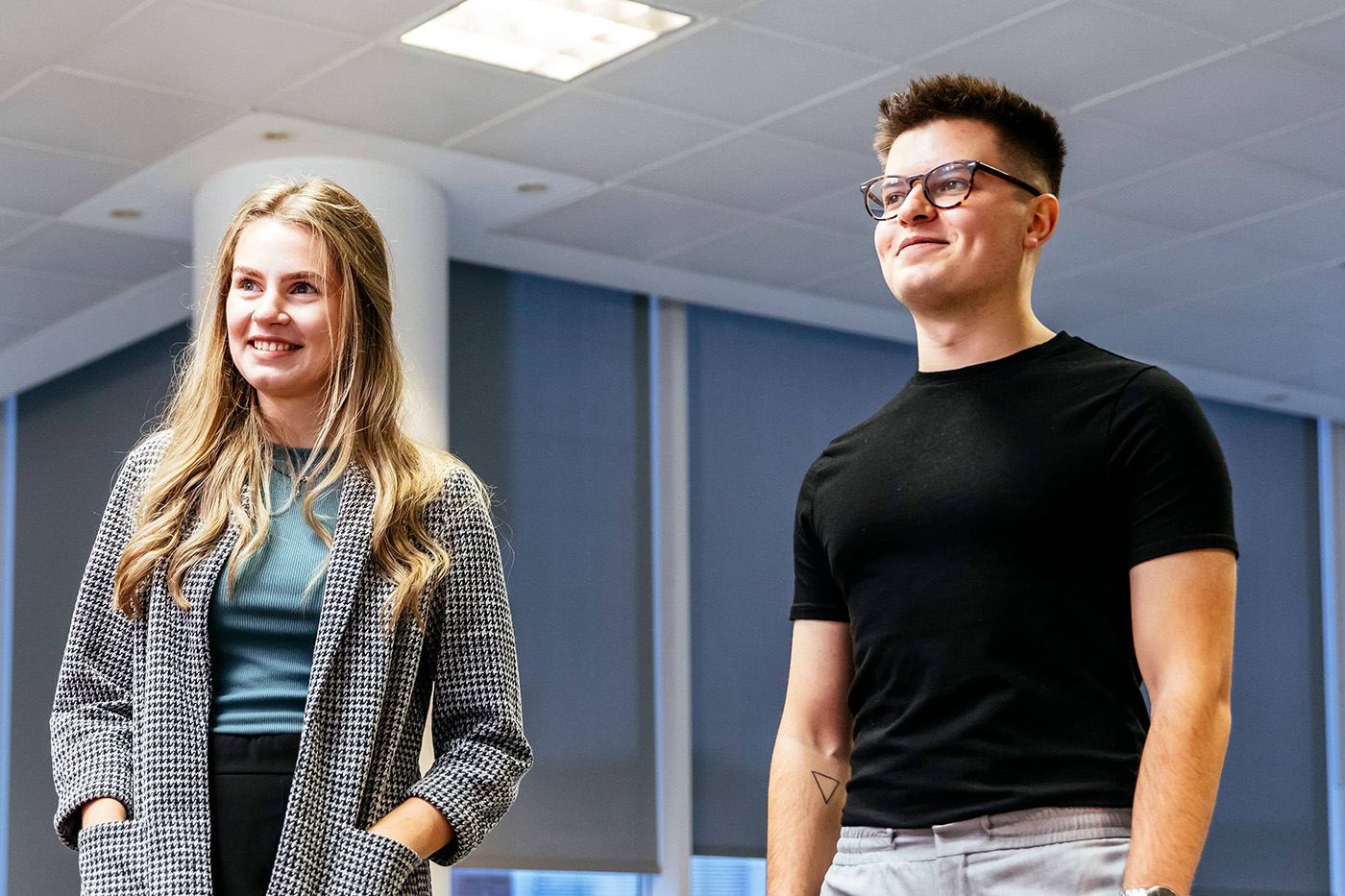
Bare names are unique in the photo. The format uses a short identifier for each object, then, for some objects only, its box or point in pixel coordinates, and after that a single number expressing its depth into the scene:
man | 1.60
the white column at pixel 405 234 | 5.52
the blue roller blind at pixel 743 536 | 7.29
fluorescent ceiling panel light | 4.60
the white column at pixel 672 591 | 7.05
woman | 1.68
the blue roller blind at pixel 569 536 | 6.77
